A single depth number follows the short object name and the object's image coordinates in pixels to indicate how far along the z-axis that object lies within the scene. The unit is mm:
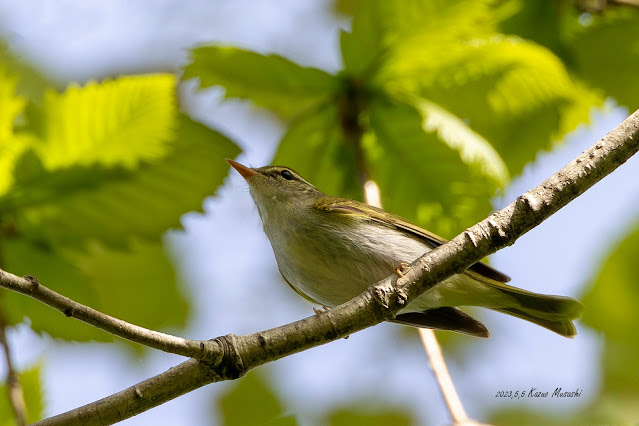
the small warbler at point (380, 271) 6285
